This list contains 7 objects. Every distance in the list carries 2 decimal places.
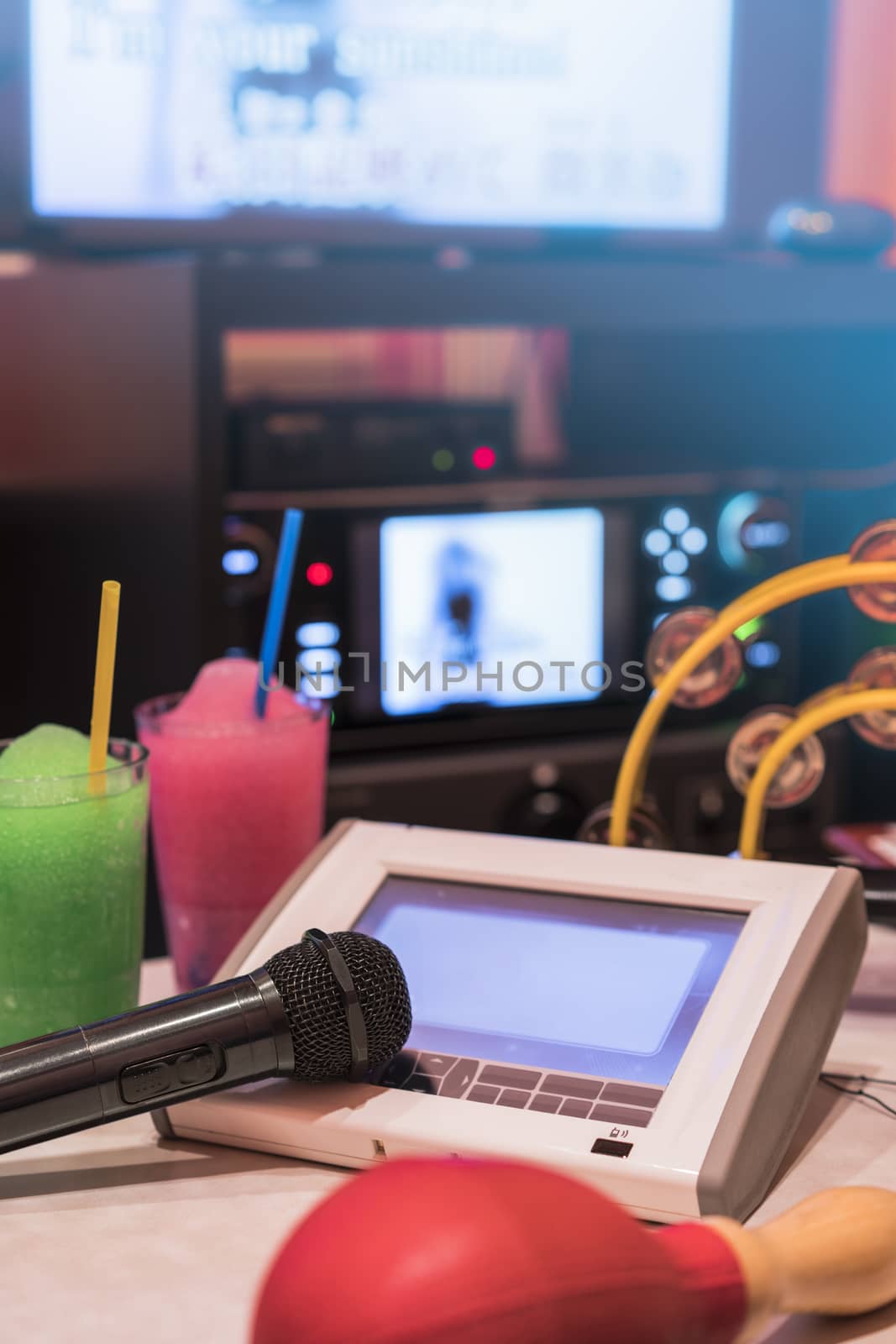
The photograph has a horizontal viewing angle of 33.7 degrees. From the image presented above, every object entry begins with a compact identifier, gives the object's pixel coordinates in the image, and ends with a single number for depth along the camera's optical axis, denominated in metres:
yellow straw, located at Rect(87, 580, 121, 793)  0.73
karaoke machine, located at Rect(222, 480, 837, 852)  1.70
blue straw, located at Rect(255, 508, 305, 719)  0.86
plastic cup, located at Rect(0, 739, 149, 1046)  0.76
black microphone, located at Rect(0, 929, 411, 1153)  0.67
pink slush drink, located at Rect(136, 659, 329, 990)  0.88
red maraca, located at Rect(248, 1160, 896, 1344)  0.43
